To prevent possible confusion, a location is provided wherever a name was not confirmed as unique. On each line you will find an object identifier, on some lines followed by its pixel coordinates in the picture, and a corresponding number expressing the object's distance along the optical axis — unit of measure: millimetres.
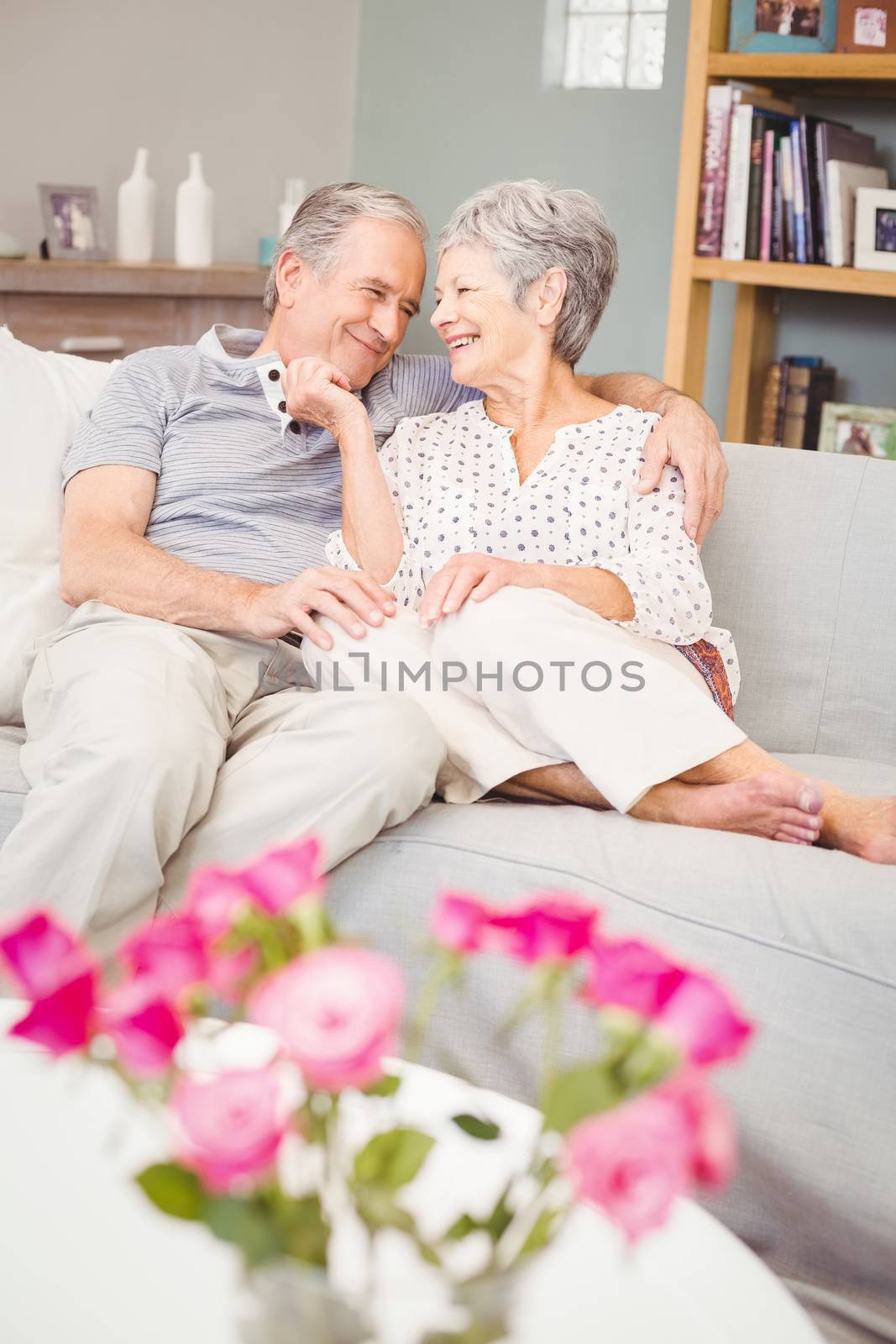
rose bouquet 474
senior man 1396
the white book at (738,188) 2855
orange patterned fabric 1700
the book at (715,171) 2865
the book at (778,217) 2873
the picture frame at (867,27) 2729
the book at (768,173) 2865
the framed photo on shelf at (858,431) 2975
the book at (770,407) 3188
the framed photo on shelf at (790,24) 2795
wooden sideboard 3211
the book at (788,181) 2863
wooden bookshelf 2781
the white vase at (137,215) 3514
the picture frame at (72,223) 3424
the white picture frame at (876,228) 2785
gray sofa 1234
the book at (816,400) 3160
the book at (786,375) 3174
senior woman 1473
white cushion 1784
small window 3637
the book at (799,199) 2857
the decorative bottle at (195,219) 3611
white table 677
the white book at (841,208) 2822
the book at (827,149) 2850
